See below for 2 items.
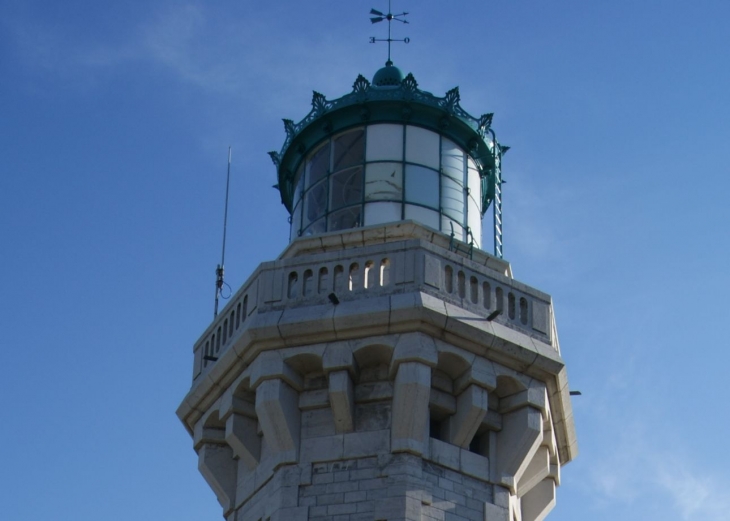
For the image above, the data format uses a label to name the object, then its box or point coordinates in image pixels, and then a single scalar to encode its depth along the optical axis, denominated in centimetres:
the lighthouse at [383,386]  1788
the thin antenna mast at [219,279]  2131
